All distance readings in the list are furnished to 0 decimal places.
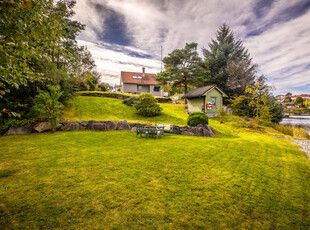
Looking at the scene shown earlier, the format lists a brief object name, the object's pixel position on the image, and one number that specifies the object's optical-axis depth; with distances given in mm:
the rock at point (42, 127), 9659
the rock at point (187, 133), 11738
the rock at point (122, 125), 12219
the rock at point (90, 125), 11609
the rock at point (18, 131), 8836
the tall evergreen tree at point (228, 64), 24797
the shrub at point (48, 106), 9078
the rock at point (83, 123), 11488
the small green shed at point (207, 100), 19484
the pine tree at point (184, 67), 24781
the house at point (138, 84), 35094
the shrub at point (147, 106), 16016
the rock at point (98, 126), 11594
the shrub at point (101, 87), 31106
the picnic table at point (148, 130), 9422
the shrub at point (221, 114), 19109
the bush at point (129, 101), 19594
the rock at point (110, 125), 11877
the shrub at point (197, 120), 12281
